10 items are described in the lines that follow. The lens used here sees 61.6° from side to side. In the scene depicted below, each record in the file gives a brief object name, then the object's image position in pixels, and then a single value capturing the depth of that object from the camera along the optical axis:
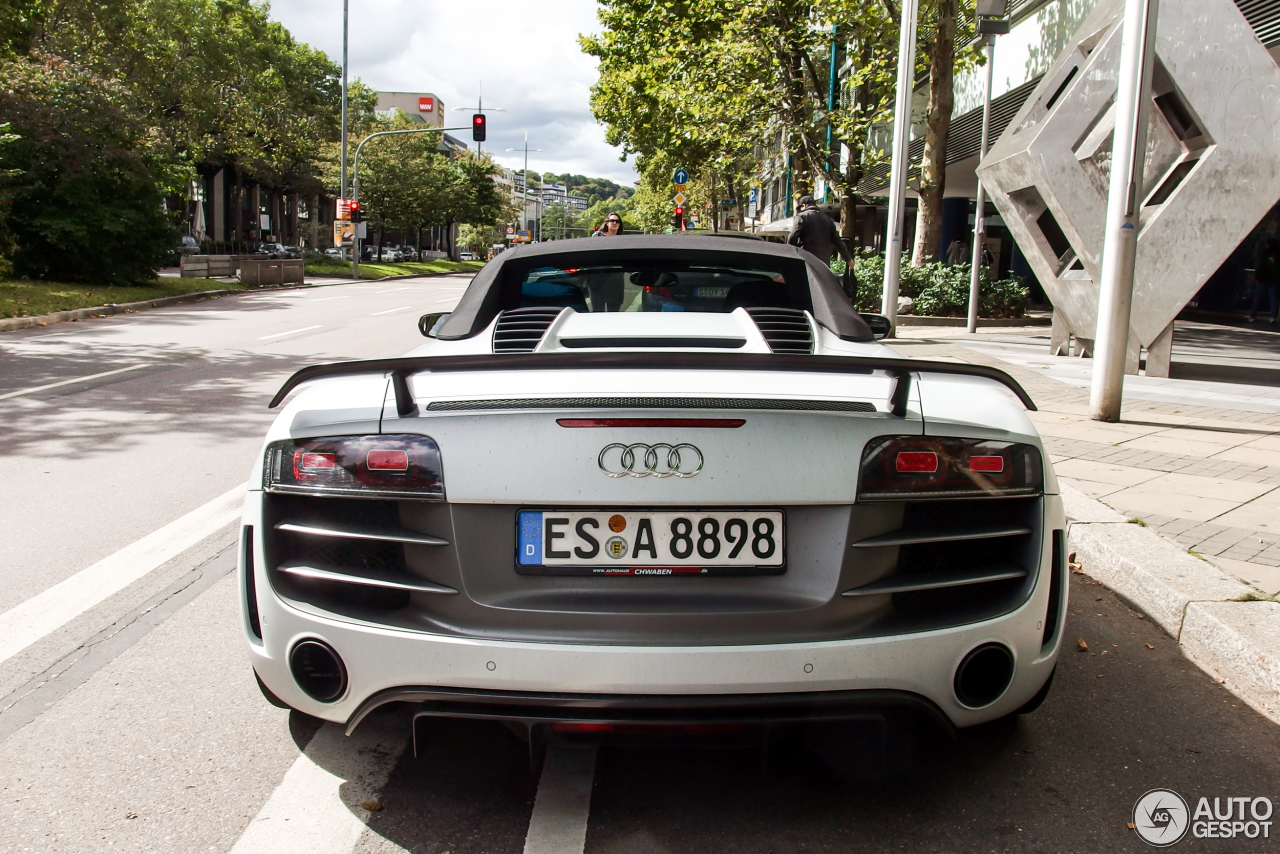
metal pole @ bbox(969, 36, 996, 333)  17.22
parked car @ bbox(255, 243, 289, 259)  60.31
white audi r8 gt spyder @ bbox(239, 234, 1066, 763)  2.16
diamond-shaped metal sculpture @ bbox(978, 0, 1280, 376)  10.24
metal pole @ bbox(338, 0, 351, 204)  37.59
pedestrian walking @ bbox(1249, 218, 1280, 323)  20.39
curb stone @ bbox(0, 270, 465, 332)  15.38
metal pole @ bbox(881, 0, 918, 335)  14.68
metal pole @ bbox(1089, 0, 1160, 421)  7.52
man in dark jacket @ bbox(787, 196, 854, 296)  13.02
